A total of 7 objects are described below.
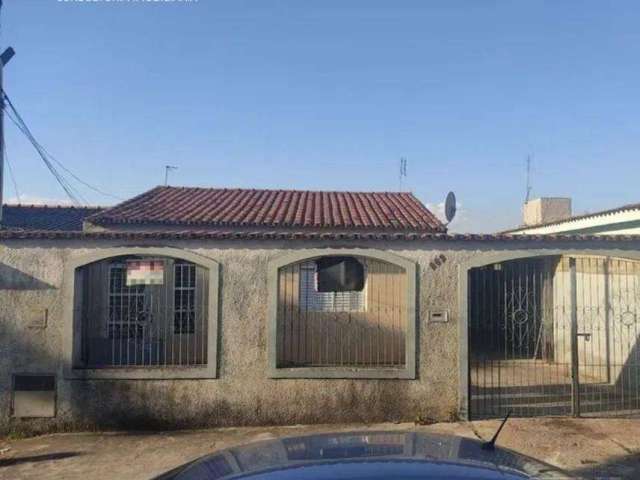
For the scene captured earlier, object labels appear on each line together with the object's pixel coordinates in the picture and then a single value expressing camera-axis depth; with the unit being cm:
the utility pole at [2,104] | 837
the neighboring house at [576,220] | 940
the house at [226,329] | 688
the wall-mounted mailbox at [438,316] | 713
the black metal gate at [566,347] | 754
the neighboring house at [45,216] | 1326
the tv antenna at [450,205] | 1097
